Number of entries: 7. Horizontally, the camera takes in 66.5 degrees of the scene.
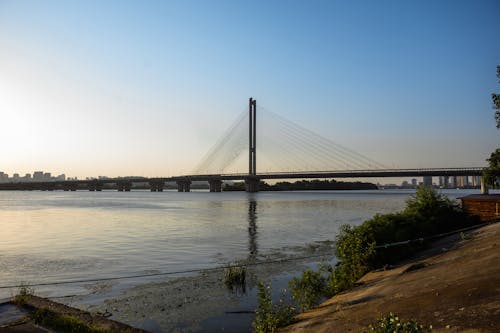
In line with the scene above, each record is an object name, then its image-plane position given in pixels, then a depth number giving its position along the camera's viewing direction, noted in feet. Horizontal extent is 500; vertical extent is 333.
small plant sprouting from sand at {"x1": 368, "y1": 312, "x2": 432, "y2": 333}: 14.96
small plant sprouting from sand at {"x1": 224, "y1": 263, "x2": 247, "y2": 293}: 45.47
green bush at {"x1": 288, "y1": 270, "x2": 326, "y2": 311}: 36.99
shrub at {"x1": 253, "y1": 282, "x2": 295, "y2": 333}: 28.94
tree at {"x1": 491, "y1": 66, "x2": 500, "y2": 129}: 61.05
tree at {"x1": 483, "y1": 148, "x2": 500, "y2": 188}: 64.75
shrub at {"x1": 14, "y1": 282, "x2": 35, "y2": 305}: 32.07
